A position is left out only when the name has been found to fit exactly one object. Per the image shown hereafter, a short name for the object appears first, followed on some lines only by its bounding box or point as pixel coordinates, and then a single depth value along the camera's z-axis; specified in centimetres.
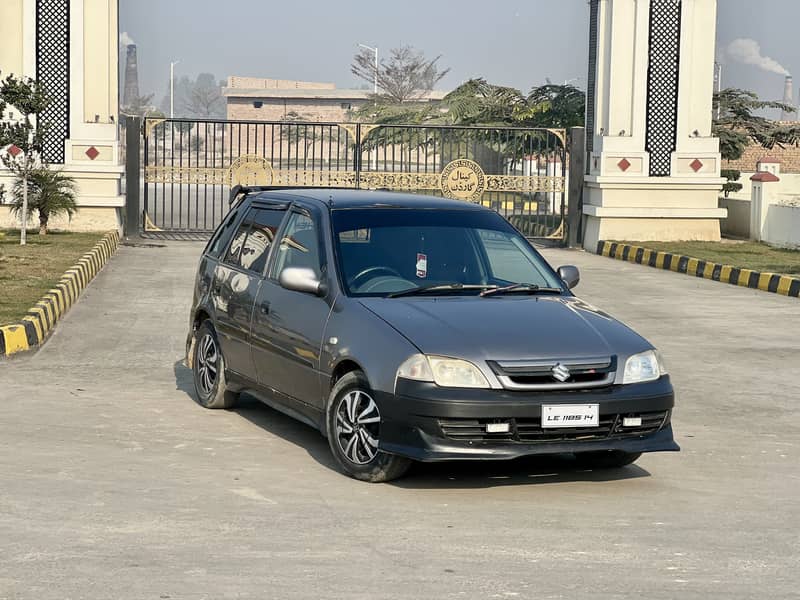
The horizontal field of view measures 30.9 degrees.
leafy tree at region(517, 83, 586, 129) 3700
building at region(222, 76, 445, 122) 9281
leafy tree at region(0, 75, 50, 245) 1983
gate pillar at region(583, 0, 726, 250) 2533
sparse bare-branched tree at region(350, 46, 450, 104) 8844
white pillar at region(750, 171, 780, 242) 2592
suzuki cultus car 708
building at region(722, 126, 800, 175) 5601
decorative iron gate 2523
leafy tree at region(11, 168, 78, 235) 2309
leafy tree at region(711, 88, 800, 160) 3412
